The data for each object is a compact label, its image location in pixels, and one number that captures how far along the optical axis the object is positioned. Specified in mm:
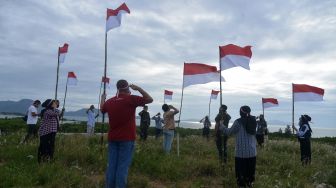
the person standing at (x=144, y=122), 20875
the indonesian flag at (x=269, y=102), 28475
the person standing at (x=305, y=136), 14664
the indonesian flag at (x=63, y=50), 17042
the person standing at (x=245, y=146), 8984
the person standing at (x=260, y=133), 20797
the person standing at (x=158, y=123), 22395
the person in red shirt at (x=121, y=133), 7027
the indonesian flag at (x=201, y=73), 13625
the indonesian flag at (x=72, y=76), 21456
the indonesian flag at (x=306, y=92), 18828
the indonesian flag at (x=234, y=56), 12844
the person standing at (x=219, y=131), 11617
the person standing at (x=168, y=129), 13719
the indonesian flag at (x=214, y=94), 31281
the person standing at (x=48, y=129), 10398
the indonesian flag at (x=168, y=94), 29128
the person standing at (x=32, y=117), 14594
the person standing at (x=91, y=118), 21984
